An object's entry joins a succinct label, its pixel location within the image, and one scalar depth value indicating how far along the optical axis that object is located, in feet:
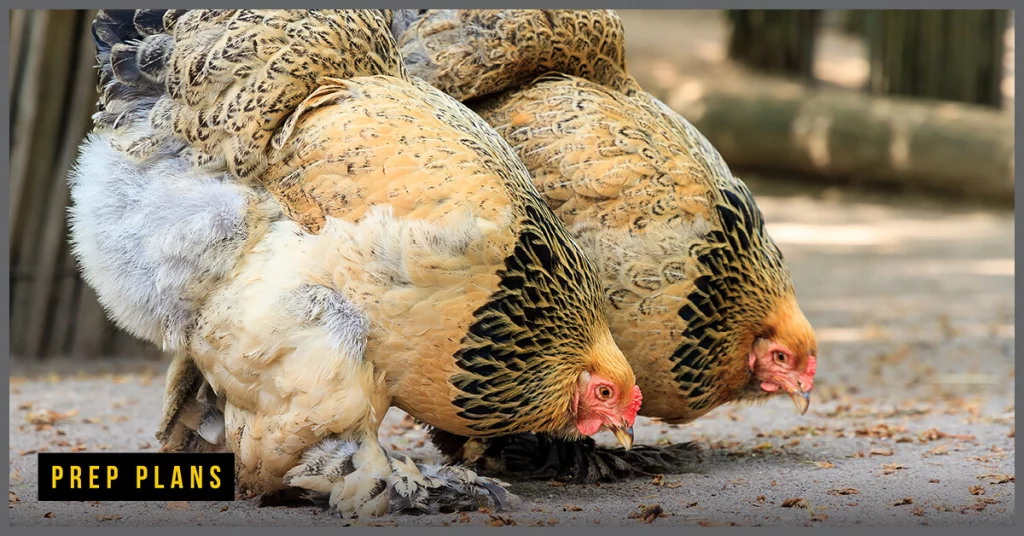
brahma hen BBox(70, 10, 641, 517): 23.41
